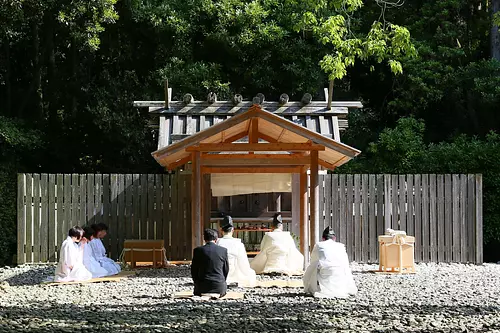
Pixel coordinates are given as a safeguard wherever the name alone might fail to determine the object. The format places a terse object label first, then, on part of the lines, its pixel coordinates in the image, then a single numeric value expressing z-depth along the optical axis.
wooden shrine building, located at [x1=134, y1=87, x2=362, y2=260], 12.41
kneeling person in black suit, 9.92
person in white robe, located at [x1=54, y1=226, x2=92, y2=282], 12.16
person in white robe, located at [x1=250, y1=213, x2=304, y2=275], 12.87
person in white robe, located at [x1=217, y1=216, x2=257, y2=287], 11.52
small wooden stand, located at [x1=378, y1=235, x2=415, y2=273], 13.23
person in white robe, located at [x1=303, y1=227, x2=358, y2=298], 10.36
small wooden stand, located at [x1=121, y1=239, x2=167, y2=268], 13.94
